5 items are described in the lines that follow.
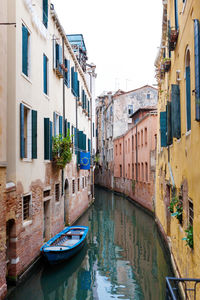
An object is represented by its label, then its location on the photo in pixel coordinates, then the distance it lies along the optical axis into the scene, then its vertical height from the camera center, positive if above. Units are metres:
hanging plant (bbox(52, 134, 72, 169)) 12.49 +0.47
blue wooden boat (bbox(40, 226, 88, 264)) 9.84 -2.69
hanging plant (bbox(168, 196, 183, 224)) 8.10 -1.15
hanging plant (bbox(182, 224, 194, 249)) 6.24 -1.43
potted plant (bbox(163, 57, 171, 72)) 10.77 +3.15
